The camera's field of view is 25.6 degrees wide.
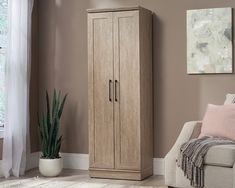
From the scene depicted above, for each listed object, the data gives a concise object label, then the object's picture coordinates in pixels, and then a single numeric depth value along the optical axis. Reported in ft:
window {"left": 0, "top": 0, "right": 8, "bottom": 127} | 19.80
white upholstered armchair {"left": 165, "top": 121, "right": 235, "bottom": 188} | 15.11
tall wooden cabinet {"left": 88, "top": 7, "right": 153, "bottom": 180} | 18.80
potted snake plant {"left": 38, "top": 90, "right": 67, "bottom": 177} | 19.63
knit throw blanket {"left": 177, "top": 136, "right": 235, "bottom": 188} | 15.52
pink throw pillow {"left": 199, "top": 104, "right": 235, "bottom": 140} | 16.58
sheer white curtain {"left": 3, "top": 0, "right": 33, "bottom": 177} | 19.47
